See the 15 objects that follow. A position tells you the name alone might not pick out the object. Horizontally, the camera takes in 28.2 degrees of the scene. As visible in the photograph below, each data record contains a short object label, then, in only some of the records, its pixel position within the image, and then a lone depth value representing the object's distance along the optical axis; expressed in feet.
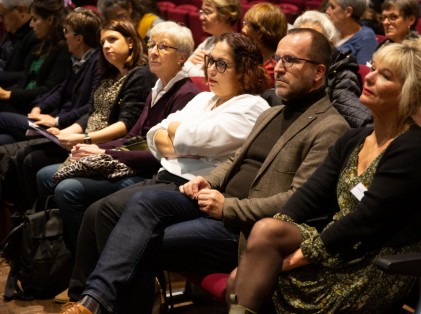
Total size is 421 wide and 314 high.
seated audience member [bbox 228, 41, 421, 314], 8.05
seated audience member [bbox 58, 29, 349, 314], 9.55
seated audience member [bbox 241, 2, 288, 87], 12.36
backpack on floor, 12.48
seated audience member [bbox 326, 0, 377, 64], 16.33
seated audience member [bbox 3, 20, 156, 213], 13.34
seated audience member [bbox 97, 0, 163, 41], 17.63
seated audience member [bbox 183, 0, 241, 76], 15.03
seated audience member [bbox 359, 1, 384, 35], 19.44
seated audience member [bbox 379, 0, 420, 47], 15.58
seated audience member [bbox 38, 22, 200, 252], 12.26
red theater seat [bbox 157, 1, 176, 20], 23.32
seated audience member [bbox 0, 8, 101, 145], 15.02
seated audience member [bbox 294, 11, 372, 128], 10.45
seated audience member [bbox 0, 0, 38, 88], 17.98
